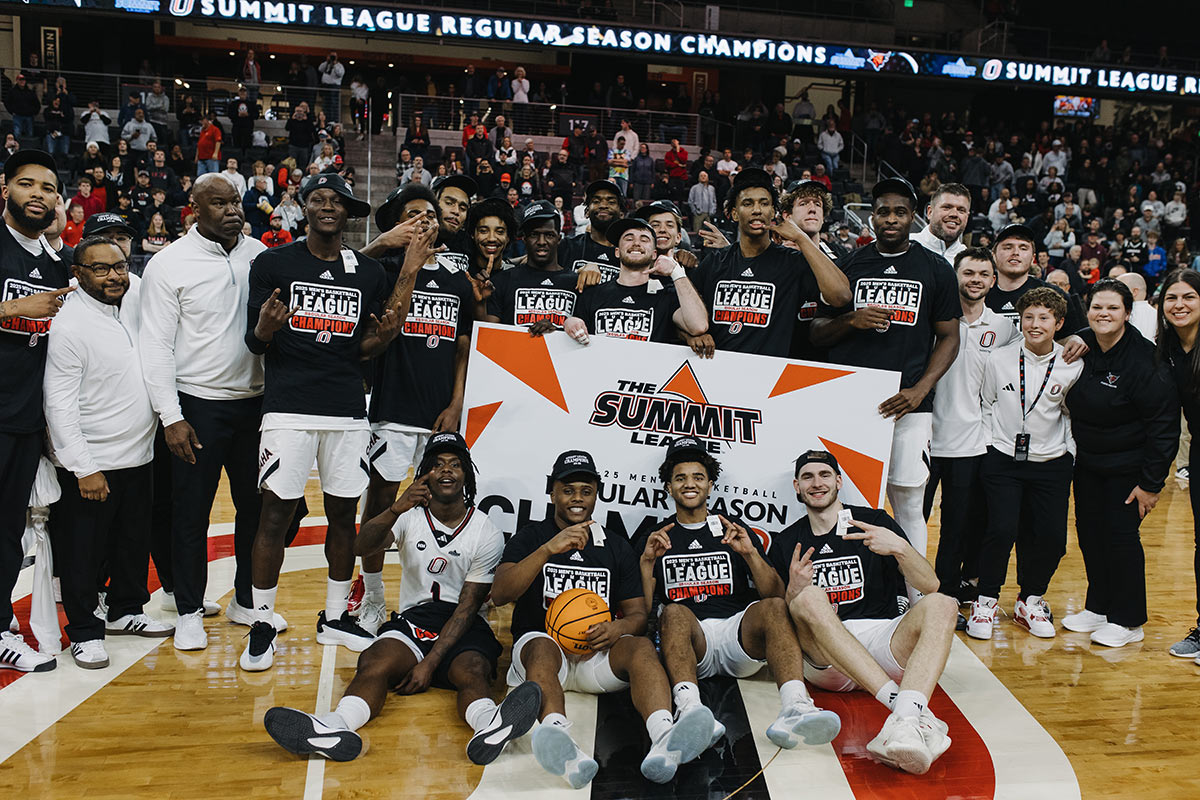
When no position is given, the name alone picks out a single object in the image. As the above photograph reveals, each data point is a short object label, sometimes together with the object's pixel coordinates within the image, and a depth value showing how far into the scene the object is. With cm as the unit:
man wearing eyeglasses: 475
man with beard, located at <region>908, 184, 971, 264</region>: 596
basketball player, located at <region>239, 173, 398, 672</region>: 493
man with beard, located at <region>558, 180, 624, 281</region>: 636
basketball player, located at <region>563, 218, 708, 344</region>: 545
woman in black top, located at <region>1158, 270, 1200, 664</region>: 524
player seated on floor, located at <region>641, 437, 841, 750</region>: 432
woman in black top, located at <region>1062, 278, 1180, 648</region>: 536
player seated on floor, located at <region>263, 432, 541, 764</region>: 434
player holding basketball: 397
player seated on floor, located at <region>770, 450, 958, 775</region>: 402
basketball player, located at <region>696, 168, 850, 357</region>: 538
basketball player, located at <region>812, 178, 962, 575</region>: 531
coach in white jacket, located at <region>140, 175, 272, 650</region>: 497
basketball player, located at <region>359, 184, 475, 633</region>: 542
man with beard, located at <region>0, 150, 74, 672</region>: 462
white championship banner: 540
